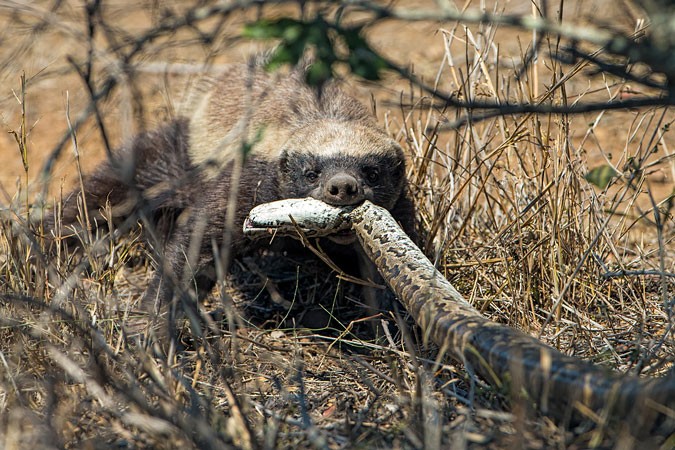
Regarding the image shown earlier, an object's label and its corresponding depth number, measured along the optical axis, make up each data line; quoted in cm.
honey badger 783
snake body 437
